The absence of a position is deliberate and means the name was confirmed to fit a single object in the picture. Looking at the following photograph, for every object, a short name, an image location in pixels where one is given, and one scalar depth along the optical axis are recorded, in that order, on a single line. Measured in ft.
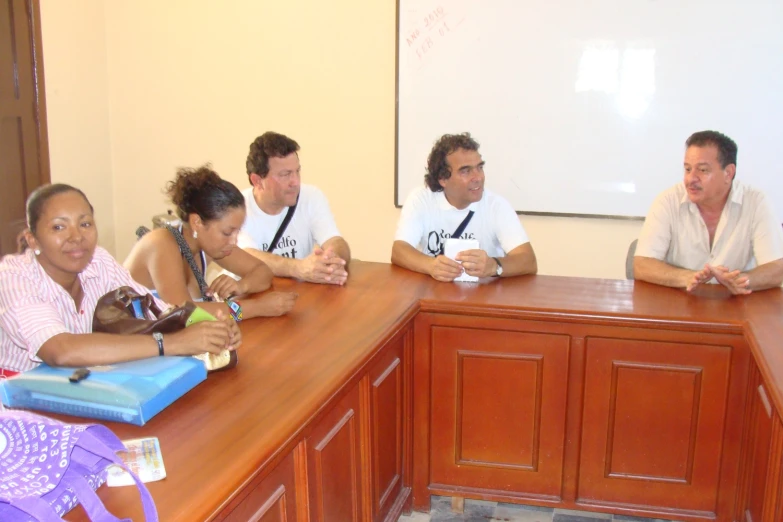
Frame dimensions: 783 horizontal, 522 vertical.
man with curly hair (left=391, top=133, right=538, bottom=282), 10.20
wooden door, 12.64
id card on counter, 4.20
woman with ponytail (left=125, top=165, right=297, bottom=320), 7.61
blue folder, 4.93
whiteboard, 12.44
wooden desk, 7.17
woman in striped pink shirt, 5.41
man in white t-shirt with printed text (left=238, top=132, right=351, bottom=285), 10.26
